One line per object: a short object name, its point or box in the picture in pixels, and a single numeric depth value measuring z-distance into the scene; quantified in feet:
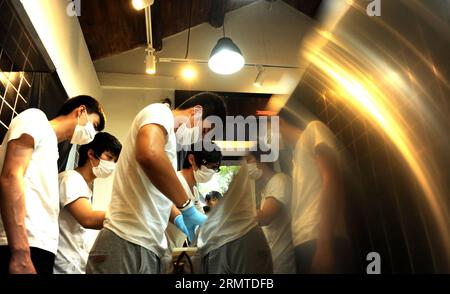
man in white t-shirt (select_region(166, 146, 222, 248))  2.87
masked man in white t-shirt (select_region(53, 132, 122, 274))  3.41
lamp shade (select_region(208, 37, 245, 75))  6.49
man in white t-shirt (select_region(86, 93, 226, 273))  2.28
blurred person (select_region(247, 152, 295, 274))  1.73
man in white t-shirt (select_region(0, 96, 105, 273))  2.47
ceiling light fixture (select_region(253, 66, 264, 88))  8.26
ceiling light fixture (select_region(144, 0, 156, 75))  7.21
